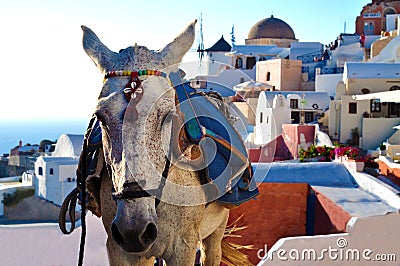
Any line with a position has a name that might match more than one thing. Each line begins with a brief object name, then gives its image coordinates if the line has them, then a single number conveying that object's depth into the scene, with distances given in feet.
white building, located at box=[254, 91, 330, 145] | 87.30
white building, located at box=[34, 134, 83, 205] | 81.87
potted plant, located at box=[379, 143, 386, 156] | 55.21
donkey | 9.75
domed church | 150.20
